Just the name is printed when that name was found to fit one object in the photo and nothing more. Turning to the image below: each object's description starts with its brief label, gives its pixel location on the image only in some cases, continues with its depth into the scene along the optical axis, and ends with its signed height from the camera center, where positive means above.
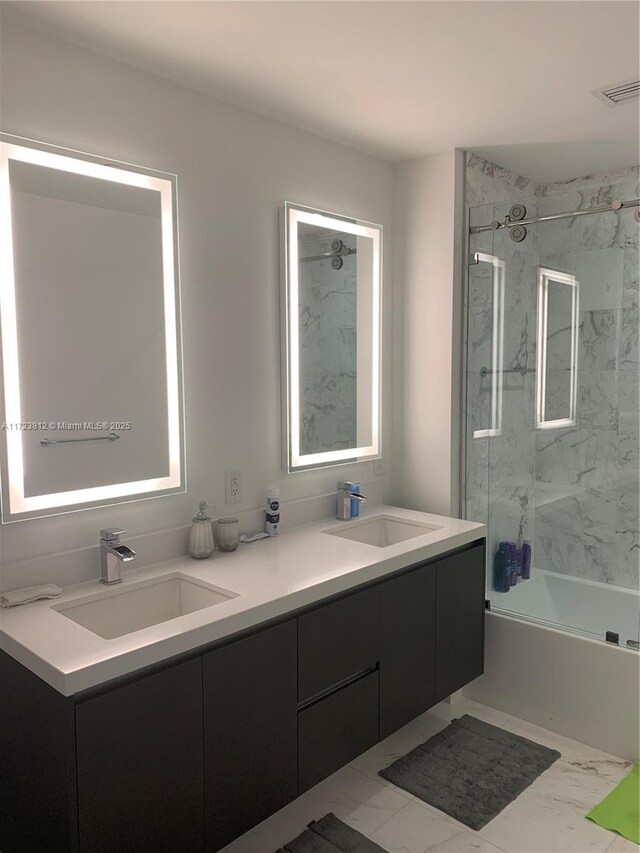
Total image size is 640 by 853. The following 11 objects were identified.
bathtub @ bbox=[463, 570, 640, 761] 2.59 -1.18
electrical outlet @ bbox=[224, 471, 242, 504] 2.43 -0.39
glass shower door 2.84 -0.14
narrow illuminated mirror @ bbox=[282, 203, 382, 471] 2.61 +0.18
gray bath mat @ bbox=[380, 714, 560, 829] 2.28 -1.45
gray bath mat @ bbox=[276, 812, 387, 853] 2.06 -1.46
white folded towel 1.80 -0.59
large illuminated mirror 1.85 +0.15
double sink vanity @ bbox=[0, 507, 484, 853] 1.52 -0.83
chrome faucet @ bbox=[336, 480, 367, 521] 2.80 -0.50
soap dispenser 2.23 -0.53
